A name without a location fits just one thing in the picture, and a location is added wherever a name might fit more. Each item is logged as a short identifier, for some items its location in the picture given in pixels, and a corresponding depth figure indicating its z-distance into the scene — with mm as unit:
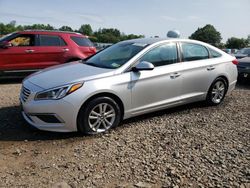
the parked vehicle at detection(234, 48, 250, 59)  7968
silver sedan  2990
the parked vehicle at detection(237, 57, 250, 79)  6479
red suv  5976
